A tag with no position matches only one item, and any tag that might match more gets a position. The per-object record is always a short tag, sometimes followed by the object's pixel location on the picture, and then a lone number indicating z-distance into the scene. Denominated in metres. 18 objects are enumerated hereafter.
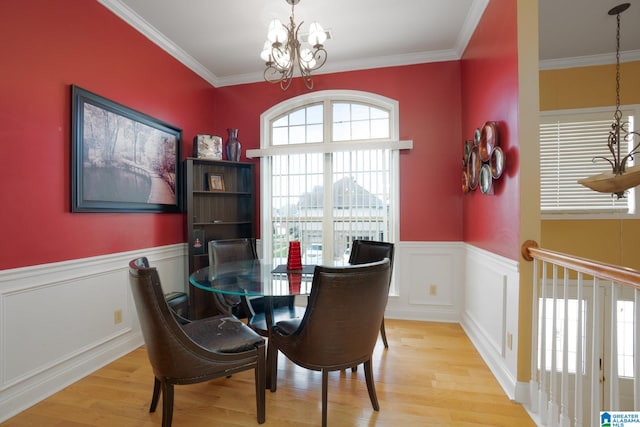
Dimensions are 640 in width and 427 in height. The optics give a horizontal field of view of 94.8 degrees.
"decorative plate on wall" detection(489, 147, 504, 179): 2.08
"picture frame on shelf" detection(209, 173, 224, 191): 3.41
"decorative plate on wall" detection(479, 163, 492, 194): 2.33
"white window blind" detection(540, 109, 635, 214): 3.27
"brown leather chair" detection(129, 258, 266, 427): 1.43
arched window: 3.45
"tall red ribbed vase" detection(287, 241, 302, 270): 2.28
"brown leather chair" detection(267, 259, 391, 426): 1.48
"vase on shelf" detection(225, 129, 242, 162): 3.53
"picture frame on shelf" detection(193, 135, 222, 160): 3.28
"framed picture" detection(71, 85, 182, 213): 2.18
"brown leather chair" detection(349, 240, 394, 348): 2.44
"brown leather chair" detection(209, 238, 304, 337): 2.18
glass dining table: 1.76
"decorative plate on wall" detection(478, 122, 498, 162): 2.20
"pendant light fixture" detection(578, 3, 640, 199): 2.16
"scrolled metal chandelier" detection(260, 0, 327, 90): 1.95
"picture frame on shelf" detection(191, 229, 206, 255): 3.15
